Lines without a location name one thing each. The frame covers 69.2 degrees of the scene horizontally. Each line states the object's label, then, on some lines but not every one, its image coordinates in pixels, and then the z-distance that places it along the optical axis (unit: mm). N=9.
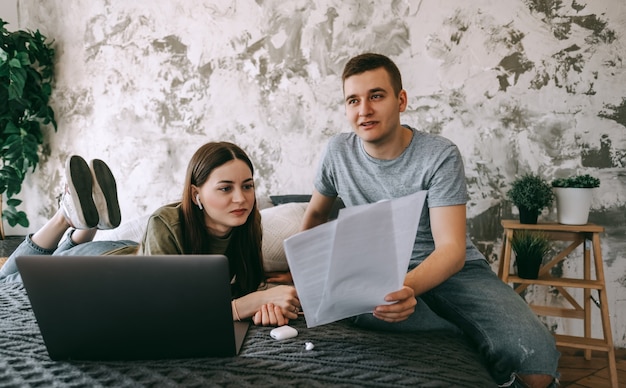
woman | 1095
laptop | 737
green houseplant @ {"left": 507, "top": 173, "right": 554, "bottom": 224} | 1834
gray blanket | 763
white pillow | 1687
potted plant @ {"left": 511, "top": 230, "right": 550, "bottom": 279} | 1774
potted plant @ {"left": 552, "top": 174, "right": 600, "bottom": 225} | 1790
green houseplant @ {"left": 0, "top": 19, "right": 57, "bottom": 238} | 2527
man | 1094
